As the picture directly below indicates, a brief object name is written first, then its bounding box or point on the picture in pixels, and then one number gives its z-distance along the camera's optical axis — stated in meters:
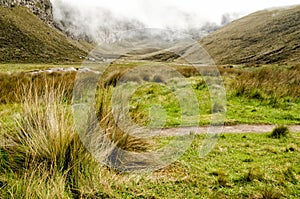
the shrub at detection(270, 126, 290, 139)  6.64
